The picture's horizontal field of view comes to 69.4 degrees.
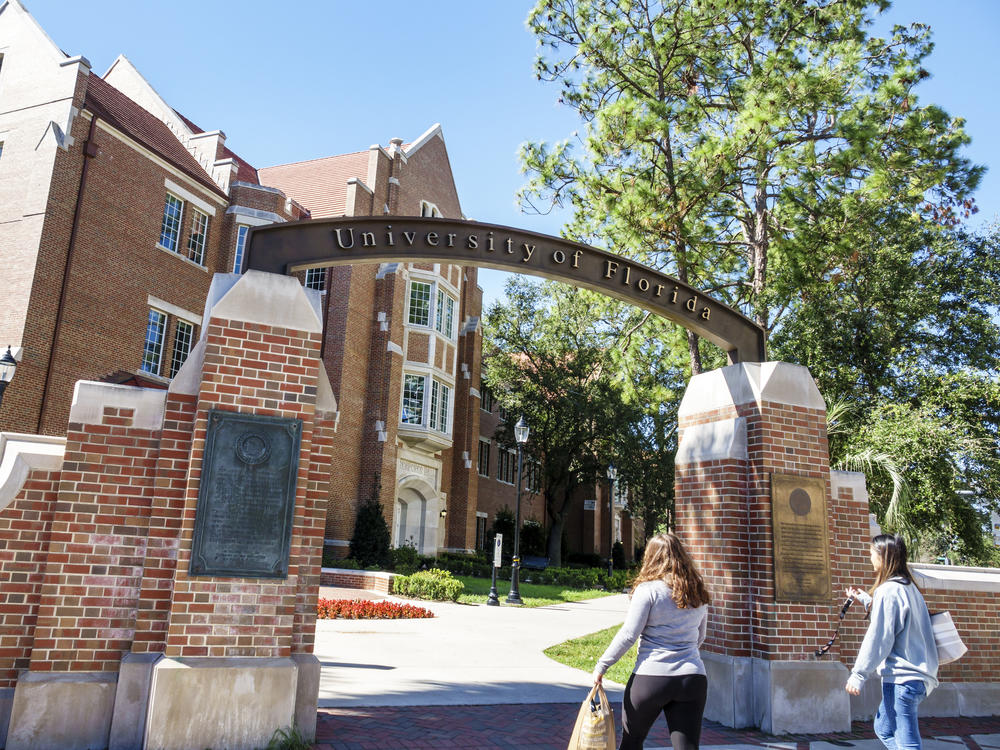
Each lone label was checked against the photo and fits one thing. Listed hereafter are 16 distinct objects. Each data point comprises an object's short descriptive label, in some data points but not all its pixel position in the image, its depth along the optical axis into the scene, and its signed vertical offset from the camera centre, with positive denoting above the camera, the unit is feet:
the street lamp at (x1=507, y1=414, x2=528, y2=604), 60.34 -1.34
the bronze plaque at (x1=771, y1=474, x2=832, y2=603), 21.12 +0.26
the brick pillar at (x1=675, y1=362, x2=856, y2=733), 20.65 +0.13
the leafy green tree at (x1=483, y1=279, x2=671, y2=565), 111.96 +22.80
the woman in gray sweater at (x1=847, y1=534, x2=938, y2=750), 12.93 -1.87
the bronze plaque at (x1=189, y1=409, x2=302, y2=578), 16.60 +0.65
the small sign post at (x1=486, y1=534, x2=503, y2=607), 57.62 -2.36
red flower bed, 45.56 -4.99
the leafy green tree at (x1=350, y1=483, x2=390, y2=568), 77.42 -0.70
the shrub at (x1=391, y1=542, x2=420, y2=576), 76.33 -2.85
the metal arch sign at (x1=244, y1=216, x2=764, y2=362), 19.58 +7.94
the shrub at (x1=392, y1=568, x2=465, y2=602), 58.90 -4.30
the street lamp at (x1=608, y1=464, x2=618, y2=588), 96.92 +8.93
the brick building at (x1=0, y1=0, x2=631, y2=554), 56.03 +24.41
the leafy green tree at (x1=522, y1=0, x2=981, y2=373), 40.45 +23.43
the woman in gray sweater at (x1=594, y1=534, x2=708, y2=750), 12.02 -1.80
